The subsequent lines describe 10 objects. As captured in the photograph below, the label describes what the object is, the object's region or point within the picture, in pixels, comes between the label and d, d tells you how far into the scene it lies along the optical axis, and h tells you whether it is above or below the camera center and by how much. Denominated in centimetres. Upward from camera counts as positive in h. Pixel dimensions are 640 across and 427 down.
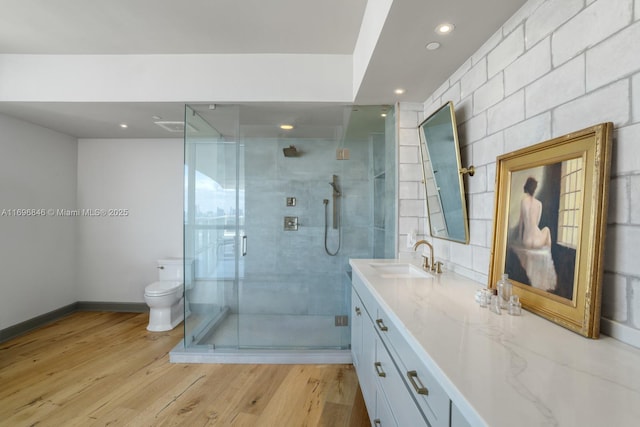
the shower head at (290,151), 293 +56
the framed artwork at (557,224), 87 -5
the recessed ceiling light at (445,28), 140 +91
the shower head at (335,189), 282 +17
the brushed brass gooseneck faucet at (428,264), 188 -38
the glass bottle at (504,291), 116 -34
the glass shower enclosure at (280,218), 267 -13
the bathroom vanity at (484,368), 57 -40
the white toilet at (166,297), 309 -105
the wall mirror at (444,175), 172 +22
